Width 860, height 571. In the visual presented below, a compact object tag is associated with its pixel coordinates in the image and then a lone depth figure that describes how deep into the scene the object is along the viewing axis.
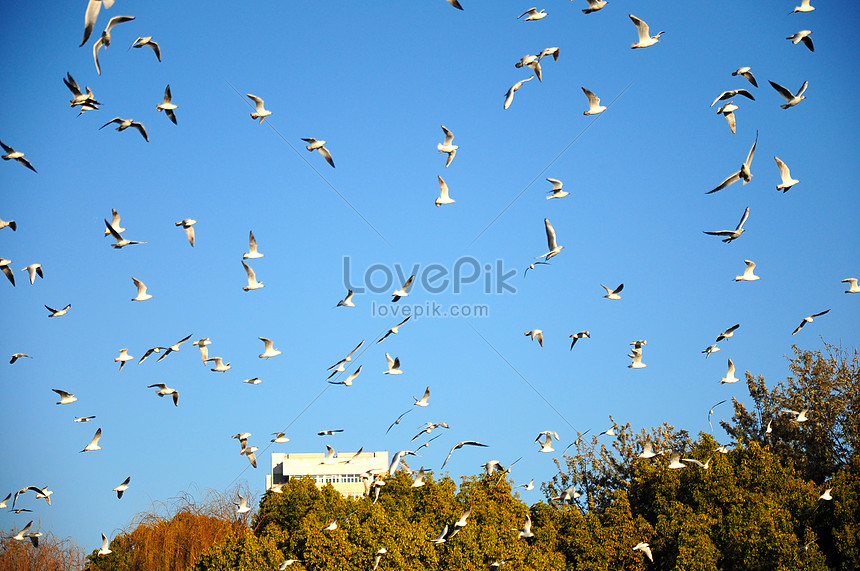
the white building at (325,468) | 139.50
